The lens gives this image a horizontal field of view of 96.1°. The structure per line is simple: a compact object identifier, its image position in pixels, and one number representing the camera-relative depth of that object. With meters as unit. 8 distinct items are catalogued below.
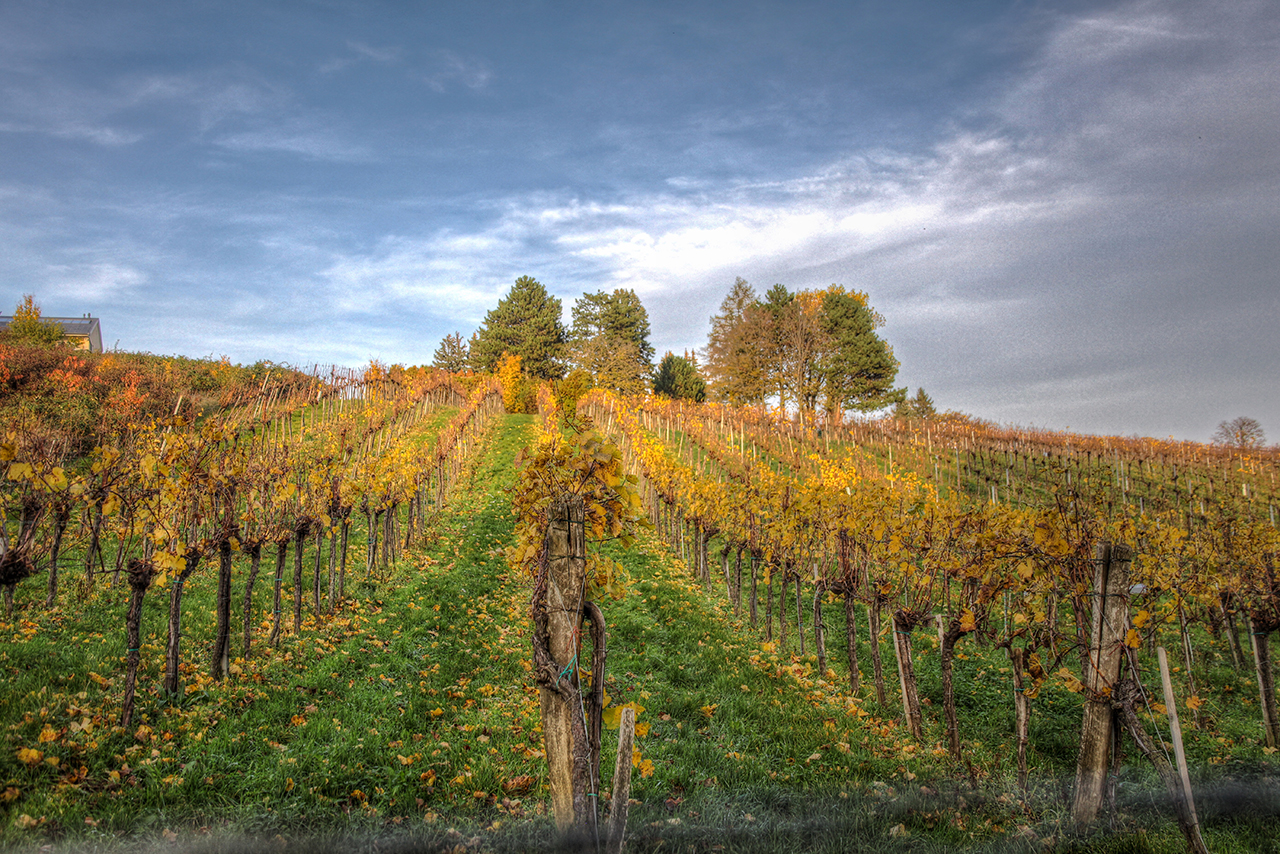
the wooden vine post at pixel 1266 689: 6.22
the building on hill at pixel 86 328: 40.66
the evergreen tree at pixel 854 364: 38.88
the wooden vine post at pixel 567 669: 2.88
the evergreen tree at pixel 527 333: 48.16
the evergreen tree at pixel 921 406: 47.62
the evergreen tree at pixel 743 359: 40.41
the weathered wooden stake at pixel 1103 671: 3.58
